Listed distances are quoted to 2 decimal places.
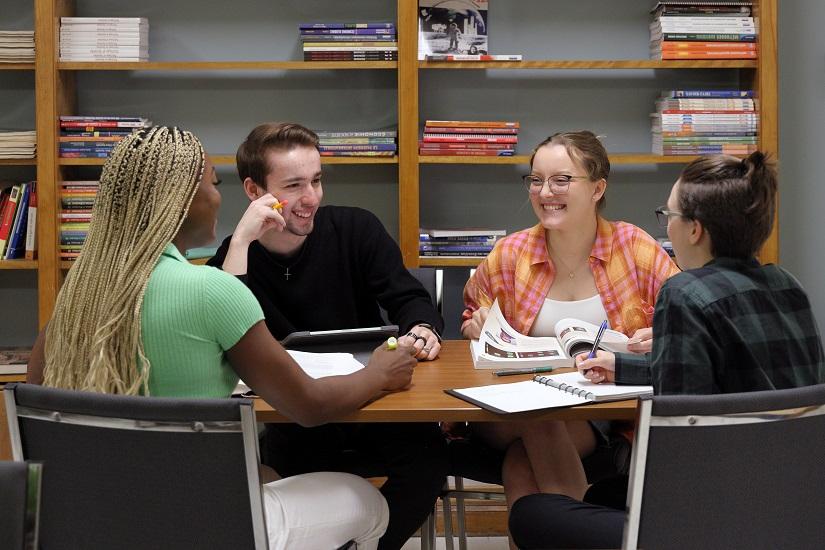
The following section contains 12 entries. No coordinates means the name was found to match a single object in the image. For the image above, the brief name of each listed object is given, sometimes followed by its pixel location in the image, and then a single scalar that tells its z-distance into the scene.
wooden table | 3.68
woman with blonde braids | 3.17
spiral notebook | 3.68
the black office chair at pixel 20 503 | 2.25
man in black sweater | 4.26
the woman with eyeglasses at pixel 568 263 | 4.37
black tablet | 4.14
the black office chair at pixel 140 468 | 2.79
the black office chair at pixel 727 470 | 2.79
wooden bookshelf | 5.21
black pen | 4.05
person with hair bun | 3.36
